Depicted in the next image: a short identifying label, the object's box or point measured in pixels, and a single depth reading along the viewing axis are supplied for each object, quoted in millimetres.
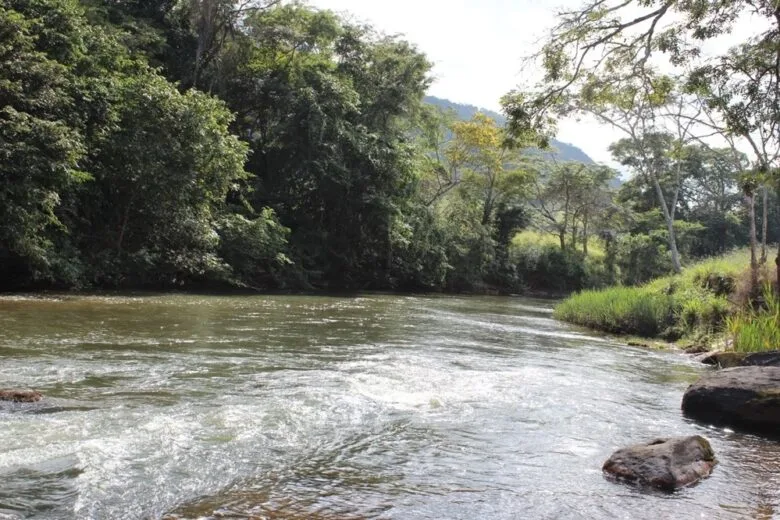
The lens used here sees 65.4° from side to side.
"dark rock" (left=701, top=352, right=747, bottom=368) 10453
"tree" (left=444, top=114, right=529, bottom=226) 40750
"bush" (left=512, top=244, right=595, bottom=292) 44656
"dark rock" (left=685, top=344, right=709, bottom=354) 13892
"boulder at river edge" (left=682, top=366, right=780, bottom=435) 6848
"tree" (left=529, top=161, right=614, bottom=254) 46656
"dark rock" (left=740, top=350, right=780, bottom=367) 8547
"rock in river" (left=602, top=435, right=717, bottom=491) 4832
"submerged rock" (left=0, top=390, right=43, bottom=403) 5812
